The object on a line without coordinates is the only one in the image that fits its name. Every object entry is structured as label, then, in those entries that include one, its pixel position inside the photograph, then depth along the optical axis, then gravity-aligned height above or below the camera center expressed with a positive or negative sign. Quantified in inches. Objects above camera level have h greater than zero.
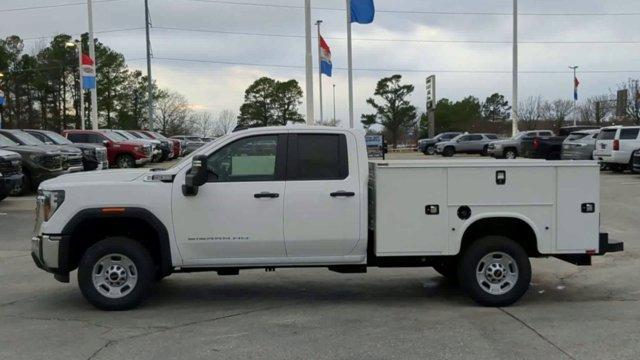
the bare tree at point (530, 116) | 3063.5 +129.0
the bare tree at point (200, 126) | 3599.9 +131.0
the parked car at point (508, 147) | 1330.0 -10.1
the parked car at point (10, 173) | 570.9 -19.1
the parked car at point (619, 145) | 906.1 -7.2
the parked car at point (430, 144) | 1875.1 -0.4
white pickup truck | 251.0 -27.3
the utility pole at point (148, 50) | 1836.9 +295.0
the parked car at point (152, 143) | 1126.8 +12.0
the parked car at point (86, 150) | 831.7 +1.5
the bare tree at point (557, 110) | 3115.2 +158.0
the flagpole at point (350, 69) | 1308.6 +173.1
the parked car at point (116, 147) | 1050.1 +5.3
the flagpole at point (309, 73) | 869.8 +101.7
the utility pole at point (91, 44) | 1317.9 +225.5
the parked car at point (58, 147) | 730.2 +5.5
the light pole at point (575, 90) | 2175.7 +174.5
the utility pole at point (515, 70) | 1562.5 +180.5
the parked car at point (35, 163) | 681.6 -11.9
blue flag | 1047.0 +225.0
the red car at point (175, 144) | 1450.2 +12.1
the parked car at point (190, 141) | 1650.8 +21.1
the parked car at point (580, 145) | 1016.9 -6.9
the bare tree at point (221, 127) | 3627.0 +125.7
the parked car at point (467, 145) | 1647.4 -3.9
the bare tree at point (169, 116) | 3271.9 +178.9
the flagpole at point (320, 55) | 1121.9 +166.4
